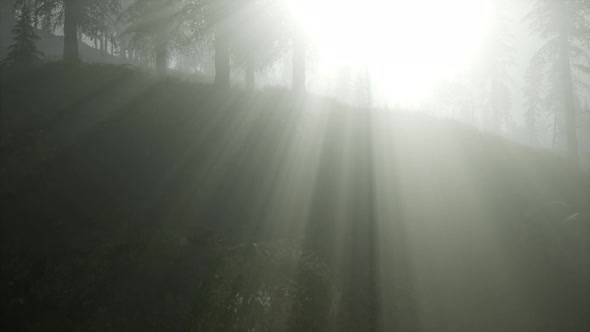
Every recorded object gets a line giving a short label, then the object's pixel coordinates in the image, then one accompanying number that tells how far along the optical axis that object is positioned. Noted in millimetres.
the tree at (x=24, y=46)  16609
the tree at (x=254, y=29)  14258
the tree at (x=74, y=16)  17703
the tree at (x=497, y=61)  34250
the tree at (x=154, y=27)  17969
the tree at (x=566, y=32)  19359
